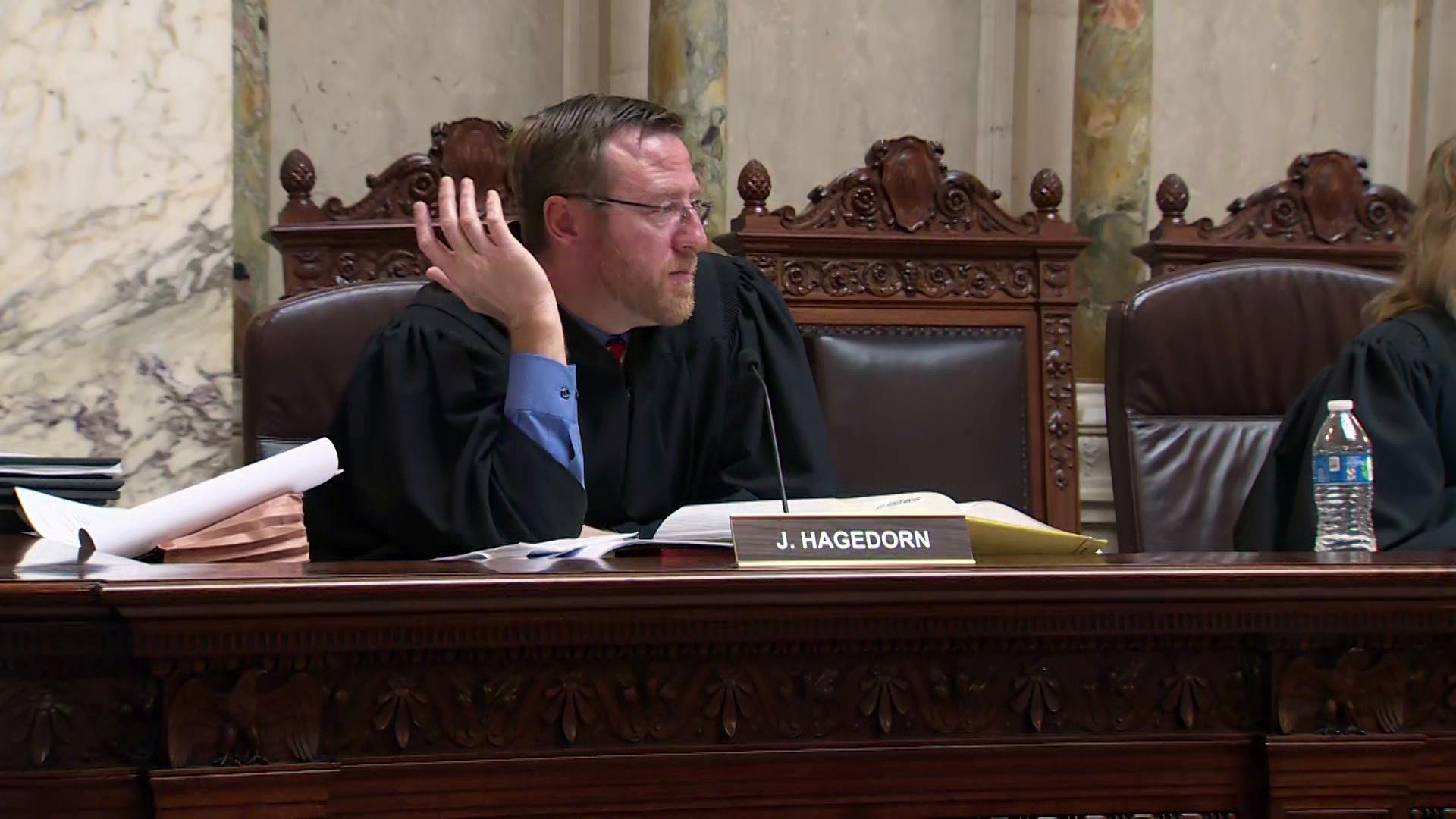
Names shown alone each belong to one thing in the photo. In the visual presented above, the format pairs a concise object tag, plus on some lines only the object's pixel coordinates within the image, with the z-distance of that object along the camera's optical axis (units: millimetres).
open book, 3068
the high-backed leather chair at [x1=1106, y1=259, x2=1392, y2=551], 5918
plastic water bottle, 4348
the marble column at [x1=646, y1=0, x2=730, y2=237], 10398
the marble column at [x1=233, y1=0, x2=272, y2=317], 9461
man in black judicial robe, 4426
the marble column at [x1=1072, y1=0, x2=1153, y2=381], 10820
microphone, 3433
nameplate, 2807
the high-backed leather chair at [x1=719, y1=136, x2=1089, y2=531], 6527
